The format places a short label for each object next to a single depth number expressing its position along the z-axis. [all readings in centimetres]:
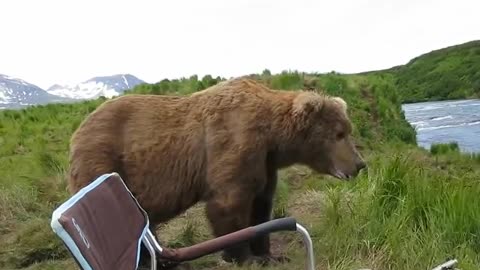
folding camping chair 229
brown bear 480
